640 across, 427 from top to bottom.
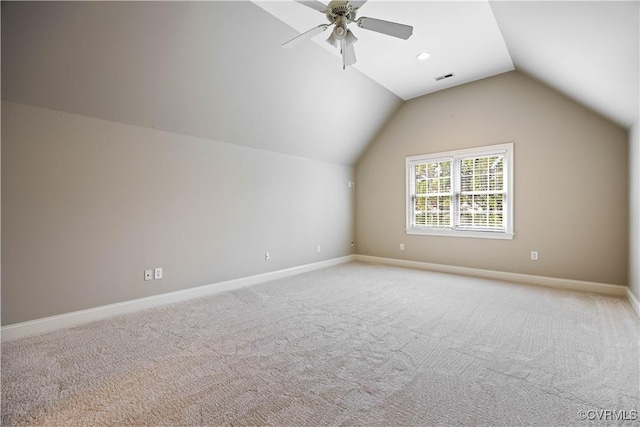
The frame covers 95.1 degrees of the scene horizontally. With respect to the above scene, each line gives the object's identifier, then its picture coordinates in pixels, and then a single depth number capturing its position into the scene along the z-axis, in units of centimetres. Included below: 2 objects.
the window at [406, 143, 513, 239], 479
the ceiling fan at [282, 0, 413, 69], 225
